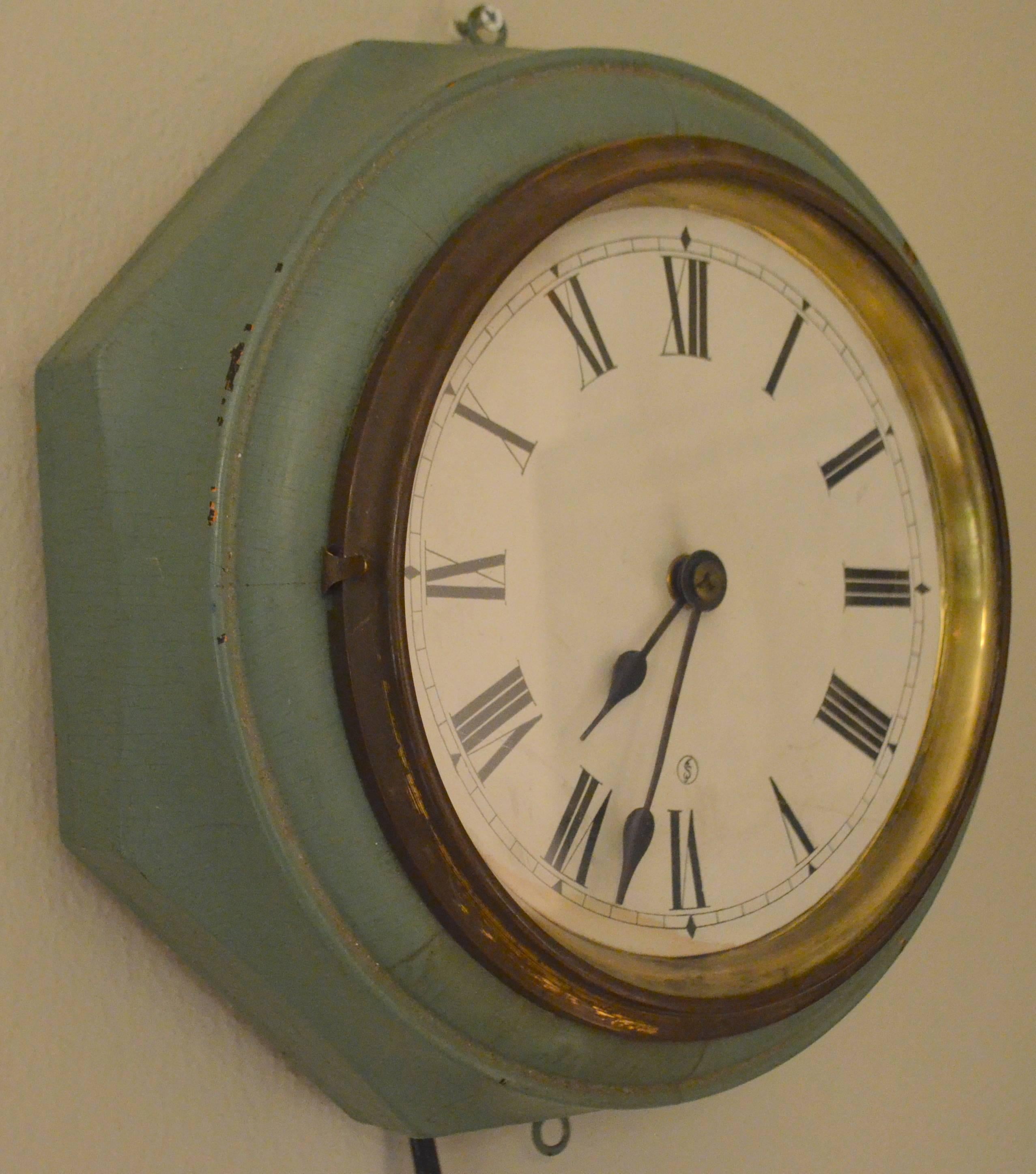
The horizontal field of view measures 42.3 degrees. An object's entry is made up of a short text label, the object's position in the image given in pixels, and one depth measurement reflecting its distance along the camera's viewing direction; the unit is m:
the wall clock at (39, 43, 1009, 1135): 0.62
